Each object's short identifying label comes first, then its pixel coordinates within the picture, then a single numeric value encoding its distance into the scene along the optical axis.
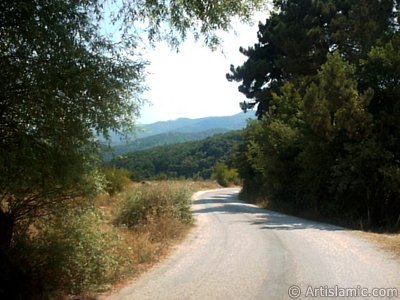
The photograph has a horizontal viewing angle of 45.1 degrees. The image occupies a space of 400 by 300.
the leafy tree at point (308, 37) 24.47
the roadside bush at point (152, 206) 17.30
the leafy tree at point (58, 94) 6.32
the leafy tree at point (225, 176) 73.88
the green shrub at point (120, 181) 26.43
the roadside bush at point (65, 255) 8.20
